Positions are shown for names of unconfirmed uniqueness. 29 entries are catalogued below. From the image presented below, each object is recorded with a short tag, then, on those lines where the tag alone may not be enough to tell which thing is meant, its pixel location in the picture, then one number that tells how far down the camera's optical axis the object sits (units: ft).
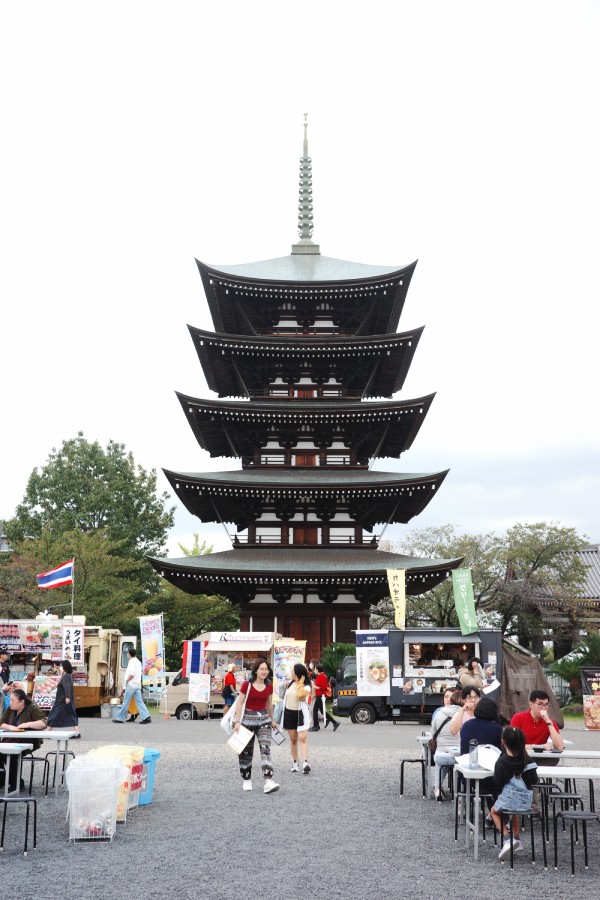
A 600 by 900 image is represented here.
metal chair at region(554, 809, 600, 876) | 25.66
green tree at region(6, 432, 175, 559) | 172.76
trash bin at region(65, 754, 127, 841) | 29.91
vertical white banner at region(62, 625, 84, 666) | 83.23
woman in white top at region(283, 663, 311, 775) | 44.34
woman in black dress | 49.11
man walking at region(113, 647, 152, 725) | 77.20
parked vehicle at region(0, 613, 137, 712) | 85.12
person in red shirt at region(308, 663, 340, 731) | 79.31
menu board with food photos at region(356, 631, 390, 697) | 82.53
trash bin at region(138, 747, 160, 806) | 36.81
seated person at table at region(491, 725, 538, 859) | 27.61
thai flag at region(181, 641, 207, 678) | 91.20
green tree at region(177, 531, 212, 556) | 203.31
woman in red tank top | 40.32
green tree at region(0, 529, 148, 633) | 126.21
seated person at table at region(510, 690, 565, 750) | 34.58
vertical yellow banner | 92.43
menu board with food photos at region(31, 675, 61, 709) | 78.23
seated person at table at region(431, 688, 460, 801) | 36.59
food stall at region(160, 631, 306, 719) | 89.81
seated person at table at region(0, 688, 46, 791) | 38.04
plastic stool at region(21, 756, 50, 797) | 40.08
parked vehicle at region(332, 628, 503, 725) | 82.23
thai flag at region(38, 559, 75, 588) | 96.27
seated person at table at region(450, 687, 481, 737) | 34.40
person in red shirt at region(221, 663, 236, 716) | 82.74
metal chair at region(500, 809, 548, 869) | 27.37
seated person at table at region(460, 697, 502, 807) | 31.42
